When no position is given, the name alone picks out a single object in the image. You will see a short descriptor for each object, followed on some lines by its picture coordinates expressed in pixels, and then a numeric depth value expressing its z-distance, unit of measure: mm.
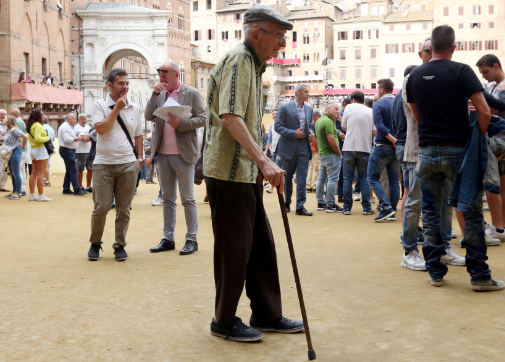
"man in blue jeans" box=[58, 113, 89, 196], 14680
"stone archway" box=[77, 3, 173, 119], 44719
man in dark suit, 10375
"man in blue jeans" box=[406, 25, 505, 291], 5027
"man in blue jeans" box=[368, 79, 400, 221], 9117
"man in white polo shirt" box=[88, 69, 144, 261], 6617
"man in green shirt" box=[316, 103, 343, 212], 10797
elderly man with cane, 3729
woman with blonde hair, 13828
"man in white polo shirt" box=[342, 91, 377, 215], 10266
